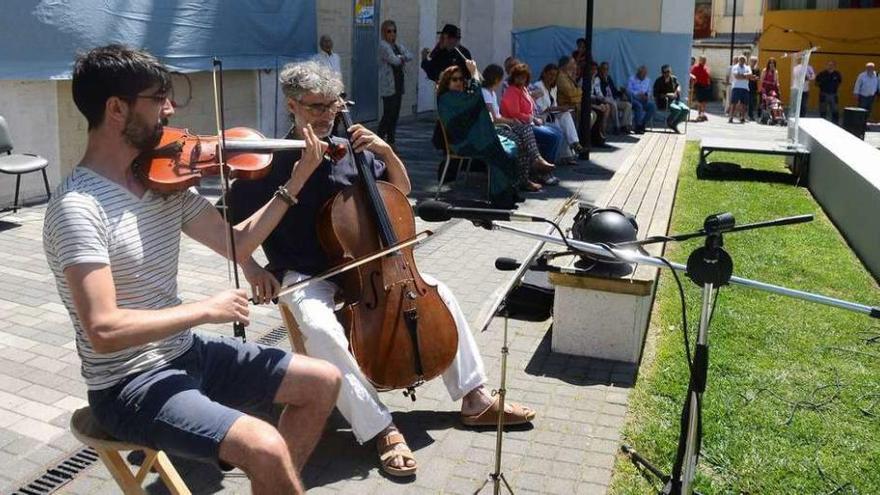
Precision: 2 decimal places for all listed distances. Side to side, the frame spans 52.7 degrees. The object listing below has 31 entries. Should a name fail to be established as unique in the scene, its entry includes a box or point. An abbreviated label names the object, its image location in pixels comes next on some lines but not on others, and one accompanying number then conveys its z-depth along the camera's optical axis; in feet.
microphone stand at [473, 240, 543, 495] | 9.50
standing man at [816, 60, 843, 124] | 75.61
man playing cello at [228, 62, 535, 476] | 11.36
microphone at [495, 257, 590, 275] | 8.70
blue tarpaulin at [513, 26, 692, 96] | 61.52
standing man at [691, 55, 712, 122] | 75.15
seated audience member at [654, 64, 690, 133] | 55.21
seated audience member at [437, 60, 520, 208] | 26.89
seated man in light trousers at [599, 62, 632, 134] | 50.85
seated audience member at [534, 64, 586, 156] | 36.29
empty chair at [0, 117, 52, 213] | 23.84
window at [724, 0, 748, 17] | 142.51
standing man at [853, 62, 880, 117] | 73.67
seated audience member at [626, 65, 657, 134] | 53.36
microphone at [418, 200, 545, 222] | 8.51
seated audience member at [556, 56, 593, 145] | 39.81
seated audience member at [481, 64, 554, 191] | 29.53
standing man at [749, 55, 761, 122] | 74.69
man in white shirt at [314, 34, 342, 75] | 37.52
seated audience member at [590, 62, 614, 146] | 44.98
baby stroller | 71.41
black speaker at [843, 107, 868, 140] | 50.98
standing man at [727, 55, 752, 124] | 72.38
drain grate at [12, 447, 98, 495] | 10.79
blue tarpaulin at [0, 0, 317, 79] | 24.52
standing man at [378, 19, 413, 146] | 39.58
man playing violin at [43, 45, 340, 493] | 7.79
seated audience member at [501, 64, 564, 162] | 30.73
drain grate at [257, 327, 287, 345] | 15.89
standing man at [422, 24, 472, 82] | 34.14
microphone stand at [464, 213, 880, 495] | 8.15
